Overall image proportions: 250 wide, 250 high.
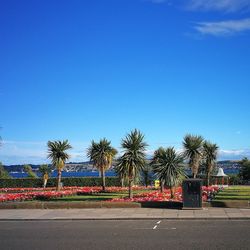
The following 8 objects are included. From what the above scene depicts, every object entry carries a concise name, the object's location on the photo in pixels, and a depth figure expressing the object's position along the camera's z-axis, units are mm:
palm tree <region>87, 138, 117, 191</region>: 25375
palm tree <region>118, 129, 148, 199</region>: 18514
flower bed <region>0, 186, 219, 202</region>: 18476
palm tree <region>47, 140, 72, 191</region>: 25987
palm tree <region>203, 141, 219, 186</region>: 27365
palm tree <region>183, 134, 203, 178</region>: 23499
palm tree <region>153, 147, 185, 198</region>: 18265
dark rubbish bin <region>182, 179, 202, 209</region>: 13654
